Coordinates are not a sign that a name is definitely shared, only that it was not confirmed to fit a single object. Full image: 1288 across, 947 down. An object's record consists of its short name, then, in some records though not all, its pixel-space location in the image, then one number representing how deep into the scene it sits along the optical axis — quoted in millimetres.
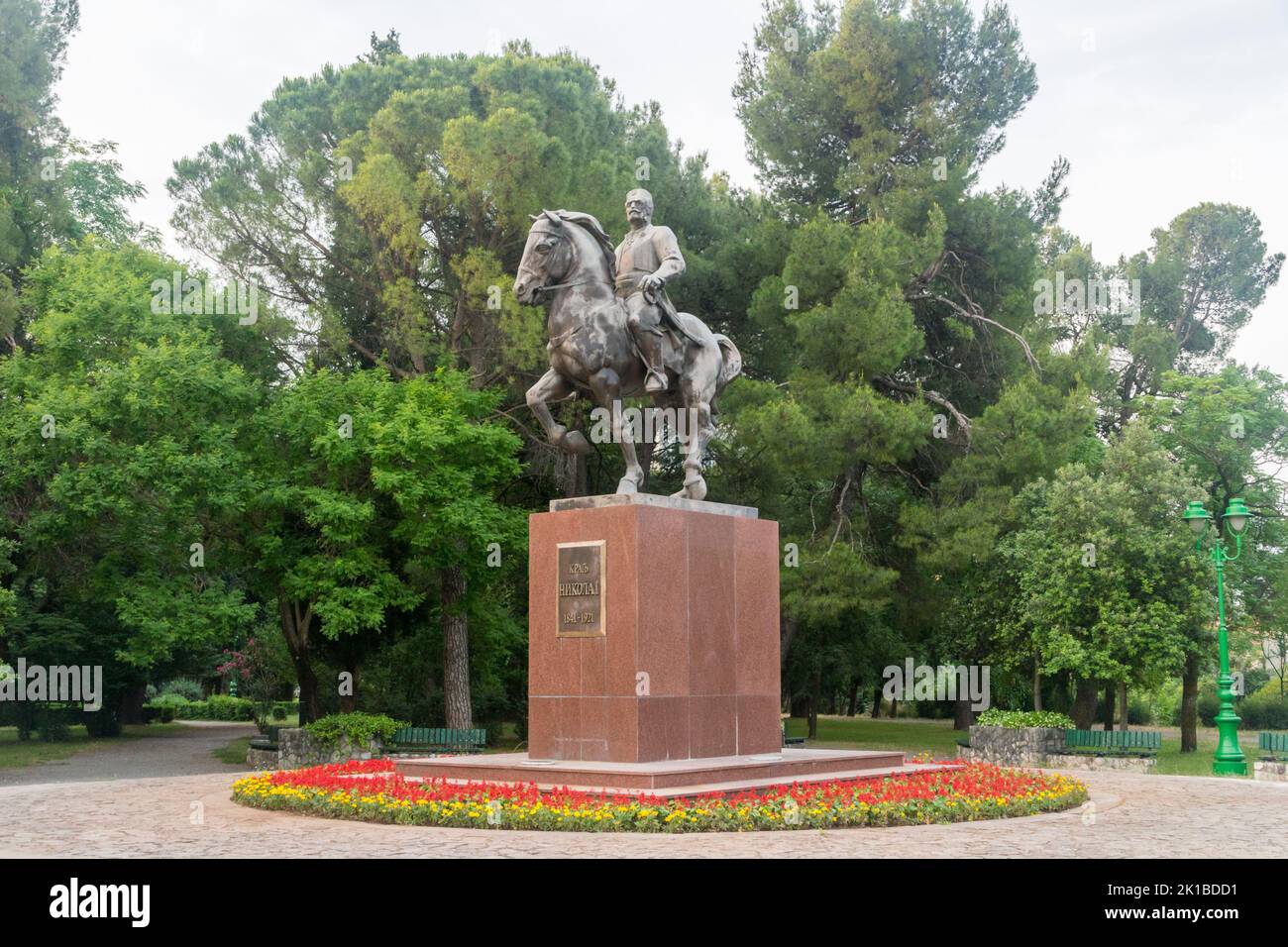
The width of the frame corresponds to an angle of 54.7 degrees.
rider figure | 14125
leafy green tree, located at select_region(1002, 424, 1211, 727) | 24281
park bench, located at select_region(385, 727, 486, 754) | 23875
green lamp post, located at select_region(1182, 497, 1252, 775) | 21062
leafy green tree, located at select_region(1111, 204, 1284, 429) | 43156
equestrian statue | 13977
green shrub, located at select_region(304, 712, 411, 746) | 23078
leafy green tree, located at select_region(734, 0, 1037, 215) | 29781
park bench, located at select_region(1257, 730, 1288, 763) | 21812
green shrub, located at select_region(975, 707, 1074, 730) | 24719
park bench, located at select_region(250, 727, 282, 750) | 24689
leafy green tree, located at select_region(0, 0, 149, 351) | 28641
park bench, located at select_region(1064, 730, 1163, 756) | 23891
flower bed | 10945
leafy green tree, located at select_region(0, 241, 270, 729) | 22047
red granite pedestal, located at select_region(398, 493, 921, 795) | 12938
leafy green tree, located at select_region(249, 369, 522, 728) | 23259
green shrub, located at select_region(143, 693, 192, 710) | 43512
